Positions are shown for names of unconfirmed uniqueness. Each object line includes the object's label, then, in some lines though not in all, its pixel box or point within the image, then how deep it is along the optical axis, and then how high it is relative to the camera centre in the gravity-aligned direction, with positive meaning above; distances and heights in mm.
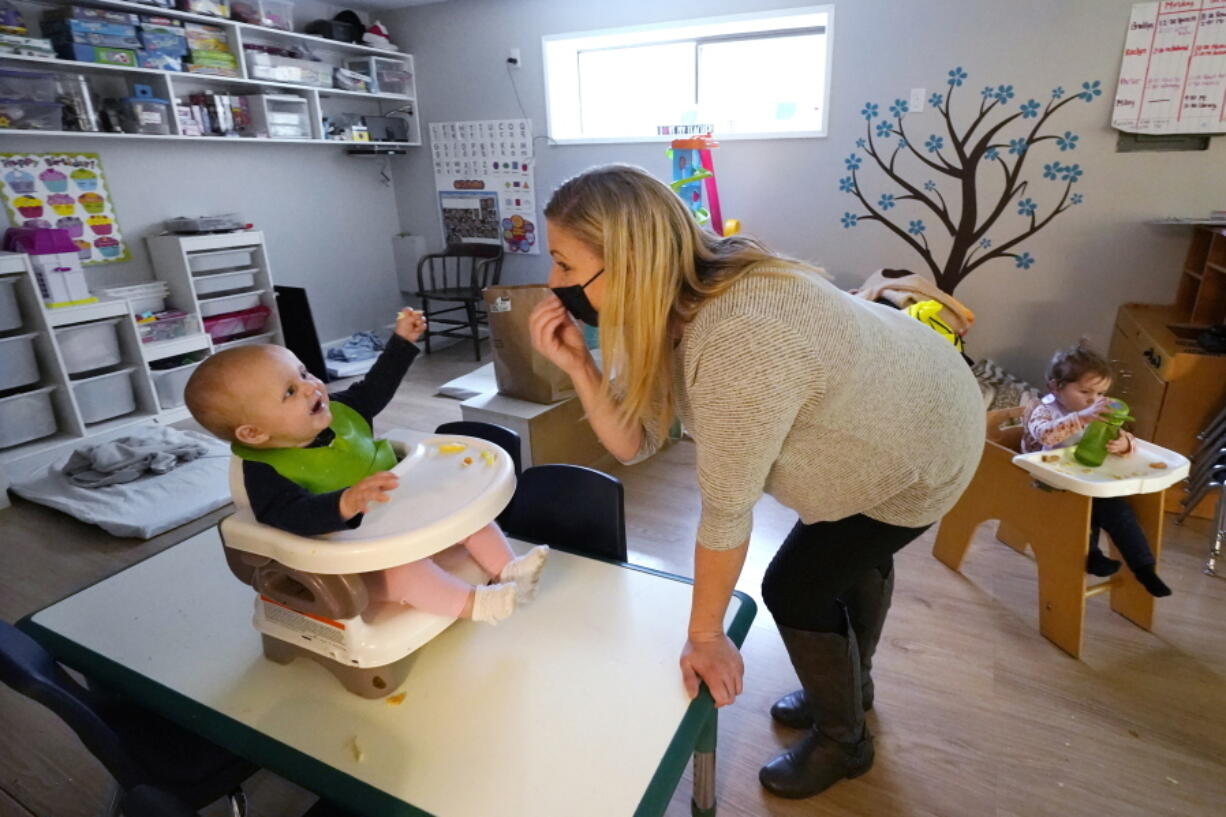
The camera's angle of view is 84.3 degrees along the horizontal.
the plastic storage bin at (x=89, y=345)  3084 -591
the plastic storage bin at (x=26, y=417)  2924 -850
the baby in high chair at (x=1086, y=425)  1774 -676
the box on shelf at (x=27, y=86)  2908 +544
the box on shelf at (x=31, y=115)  2910 +418
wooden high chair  1709 -917
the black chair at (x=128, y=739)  845 -803
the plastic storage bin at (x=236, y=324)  3746 -630
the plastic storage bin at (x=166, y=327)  3377 -569
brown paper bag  2506 -579
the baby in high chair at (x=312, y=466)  896 -373
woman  847 -266
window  3578 +603
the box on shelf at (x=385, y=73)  4434 +816
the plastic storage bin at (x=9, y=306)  2889 -369
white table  774 -632
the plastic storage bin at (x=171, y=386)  3484 -871
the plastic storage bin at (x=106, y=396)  3182 -843
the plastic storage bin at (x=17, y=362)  2883 -602
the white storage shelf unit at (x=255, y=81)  3137 +644
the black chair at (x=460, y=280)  4426 -561
